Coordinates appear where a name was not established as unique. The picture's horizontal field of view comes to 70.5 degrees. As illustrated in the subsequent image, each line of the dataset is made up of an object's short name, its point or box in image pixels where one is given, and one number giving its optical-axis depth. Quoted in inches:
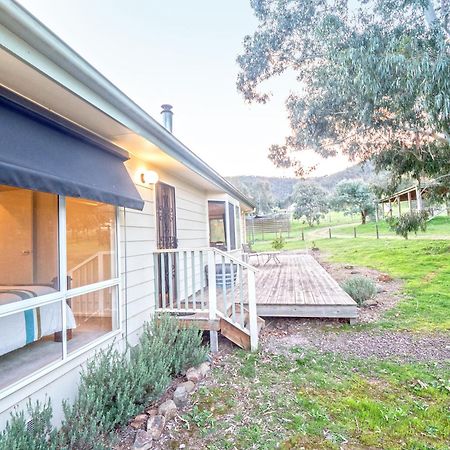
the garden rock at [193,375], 136.4
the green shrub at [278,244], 597.7
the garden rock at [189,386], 127.6
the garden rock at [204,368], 142.9
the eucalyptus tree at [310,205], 1355.8
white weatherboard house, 85.1
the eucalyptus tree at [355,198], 1149.7
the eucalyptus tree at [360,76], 236.8
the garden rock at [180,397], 119.2
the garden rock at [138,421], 106.1
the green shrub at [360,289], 267.1
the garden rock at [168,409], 110.3
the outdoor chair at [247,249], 497.8
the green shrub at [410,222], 436.8
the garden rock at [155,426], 101.4
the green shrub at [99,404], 88.7
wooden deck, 213.3
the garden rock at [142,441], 96.2
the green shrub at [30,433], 75.0
